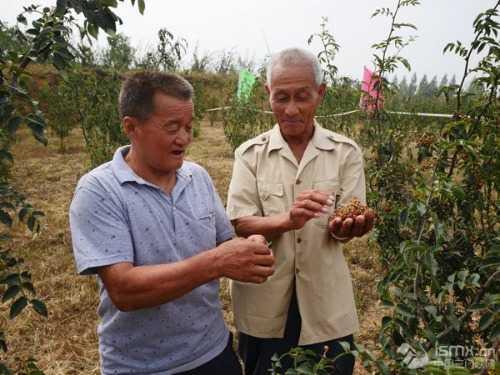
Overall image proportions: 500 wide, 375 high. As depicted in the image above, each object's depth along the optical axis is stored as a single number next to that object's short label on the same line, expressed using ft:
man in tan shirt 5.24
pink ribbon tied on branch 7.61
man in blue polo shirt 3.99
